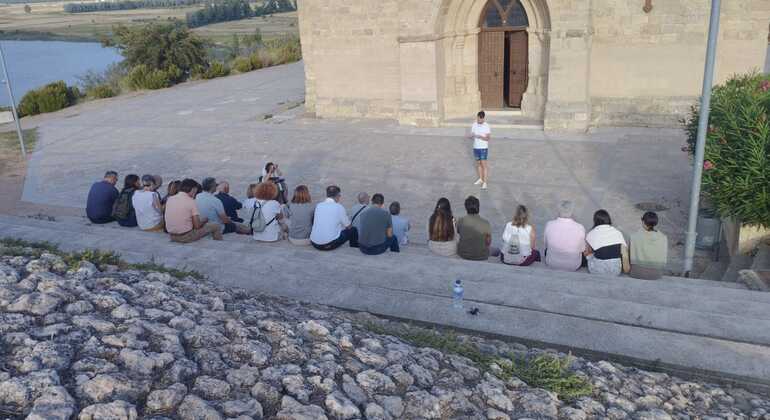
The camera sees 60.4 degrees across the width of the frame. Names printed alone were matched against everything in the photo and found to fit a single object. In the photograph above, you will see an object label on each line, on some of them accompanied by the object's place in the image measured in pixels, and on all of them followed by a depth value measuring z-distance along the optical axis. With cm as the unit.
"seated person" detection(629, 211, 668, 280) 705
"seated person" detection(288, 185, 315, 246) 833
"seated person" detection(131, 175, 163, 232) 901
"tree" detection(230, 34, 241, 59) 3831
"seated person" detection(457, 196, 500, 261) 763
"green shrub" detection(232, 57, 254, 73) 3288
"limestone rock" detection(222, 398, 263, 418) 358
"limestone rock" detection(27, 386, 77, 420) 330
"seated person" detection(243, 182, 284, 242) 853
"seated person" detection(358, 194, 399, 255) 773
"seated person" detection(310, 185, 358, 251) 801
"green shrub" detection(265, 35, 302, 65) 3528
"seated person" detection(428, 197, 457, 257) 784
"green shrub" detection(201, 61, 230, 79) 3159
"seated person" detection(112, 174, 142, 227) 935
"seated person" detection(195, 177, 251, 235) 904
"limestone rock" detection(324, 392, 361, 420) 369
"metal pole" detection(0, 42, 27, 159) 1619
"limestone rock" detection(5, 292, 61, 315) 446
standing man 1162
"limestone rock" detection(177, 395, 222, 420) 349
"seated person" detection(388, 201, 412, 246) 844
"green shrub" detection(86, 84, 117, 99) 2717
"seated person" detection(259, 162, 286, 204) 1004
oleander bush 775
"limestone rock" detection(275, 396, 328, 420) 362
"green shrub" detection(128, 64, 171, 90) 2872
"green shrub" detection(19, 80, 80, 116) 2455
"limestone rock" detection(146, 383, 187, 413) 355
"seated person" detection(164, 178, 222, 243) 827
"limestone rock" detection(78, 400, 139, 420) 336
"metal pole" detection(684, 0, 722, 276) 723
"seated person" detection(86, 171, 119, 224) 953
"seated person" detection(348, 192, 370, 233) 833
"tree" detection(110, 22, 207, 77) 3197
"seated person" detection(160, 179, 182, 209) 875
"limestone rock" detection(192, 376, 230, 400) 372
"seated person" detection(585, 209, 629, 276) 706
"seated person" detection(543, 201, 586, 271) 727
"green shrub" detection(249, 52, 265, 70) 3353
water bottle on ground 566
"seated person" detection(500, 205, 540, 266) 751
